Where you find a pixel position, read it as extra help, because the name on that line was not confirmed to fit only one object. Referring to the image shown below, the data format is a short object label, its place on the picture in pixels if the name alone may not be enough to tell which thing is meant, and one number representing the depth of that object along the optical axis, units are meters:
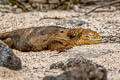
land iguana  13.19
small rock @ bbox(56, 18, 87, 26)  18.40
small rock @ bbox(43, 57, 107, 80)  7.45
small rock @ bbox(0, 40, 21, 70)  9.87
